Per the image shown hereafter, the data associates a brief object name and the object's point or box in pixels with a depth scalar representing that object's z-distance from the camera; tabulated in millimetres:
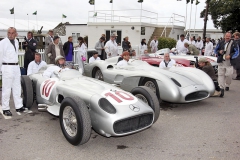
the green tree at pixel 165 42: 20109
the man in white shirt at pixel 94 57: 9546
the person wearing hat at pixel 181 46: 12484
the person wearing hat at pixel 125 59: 7518
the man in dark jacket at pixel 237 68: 10331
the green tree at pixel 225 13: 25409
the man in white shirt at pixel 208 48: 13766
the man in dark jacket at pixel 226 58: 7821
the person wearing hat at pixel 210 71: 7540
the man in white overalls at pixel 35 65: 7102
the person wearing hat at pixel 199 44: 16506
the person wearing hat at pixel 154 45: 15500
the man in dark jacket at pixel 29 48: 8852
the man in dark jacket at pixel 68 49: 9906
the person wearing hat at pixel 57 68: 5699
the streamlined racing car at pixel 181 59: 9516
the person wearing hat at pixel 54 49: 8422
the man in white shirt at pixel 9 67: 5402
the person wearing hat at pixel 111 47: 11383
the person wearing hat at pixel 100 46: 11794
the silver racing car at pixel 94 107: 3930
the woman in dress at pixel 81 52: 11117
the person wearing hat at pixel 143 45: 14312
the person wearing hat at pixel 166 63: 7539
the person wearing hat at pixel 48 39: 9141
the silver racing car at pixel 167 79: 5875
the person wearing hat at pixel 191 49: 12016
